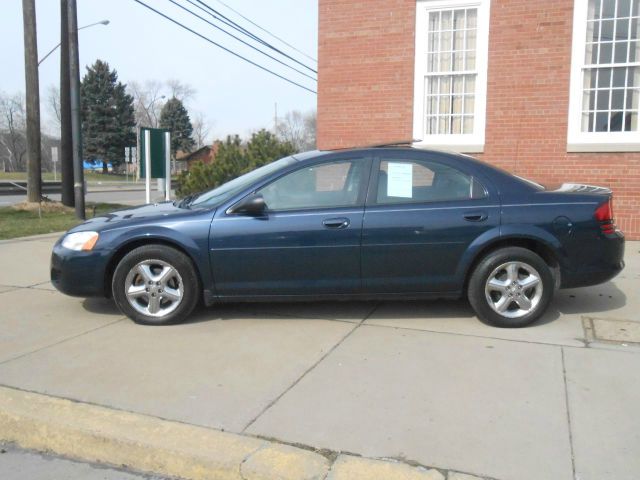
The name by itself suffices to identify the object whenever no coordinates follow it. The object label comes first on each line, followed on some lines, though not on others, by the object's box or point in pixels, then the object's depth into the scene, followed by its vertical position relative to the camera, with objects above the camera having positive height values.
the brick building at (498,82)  9.35 +1.58
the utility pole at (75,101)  12.73 +1.53
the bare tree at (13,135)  84.38 +5.11
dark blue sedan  5.07 -0.58
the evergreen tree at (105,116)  60.69 +5.89
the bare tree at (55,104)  79.56 +8.97
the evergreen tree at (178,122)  74.56 +6.49
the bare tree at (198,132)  97.56 +6.84
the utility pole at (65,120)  16.62 +1.47
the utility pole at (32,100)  16.14 +1.96
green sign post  10.41 +0.34
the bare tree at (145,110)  86.19 +9.10
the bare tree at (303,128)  80.59 +6.53
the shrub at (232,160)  12.06 +0.30
